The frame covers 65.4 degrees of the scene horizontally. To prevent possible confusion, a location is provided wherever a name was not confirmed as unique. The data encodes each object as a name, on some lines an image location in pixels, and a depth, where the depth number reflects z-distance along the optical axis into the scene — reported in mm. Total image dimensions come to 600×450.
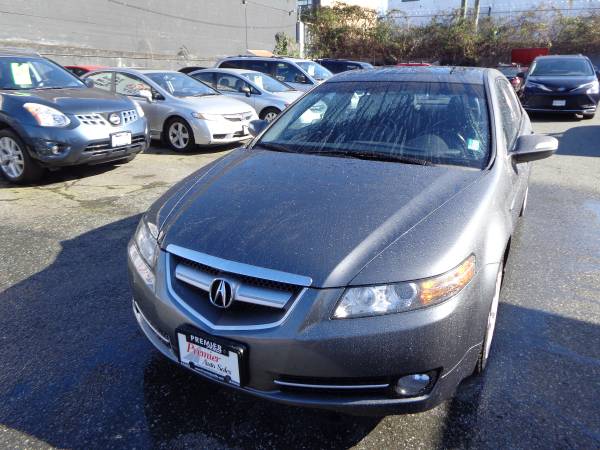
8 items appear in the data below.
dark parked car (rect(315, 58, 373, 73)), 16688
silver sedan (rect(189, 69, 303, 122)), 9414
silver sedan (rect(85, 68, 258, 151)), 7715
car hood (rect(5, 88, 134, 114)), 5676
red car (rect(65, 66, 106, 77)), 11773
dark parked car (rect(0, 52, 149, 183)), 5520
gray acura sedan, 1771
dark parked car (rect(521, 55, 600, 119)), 11109
